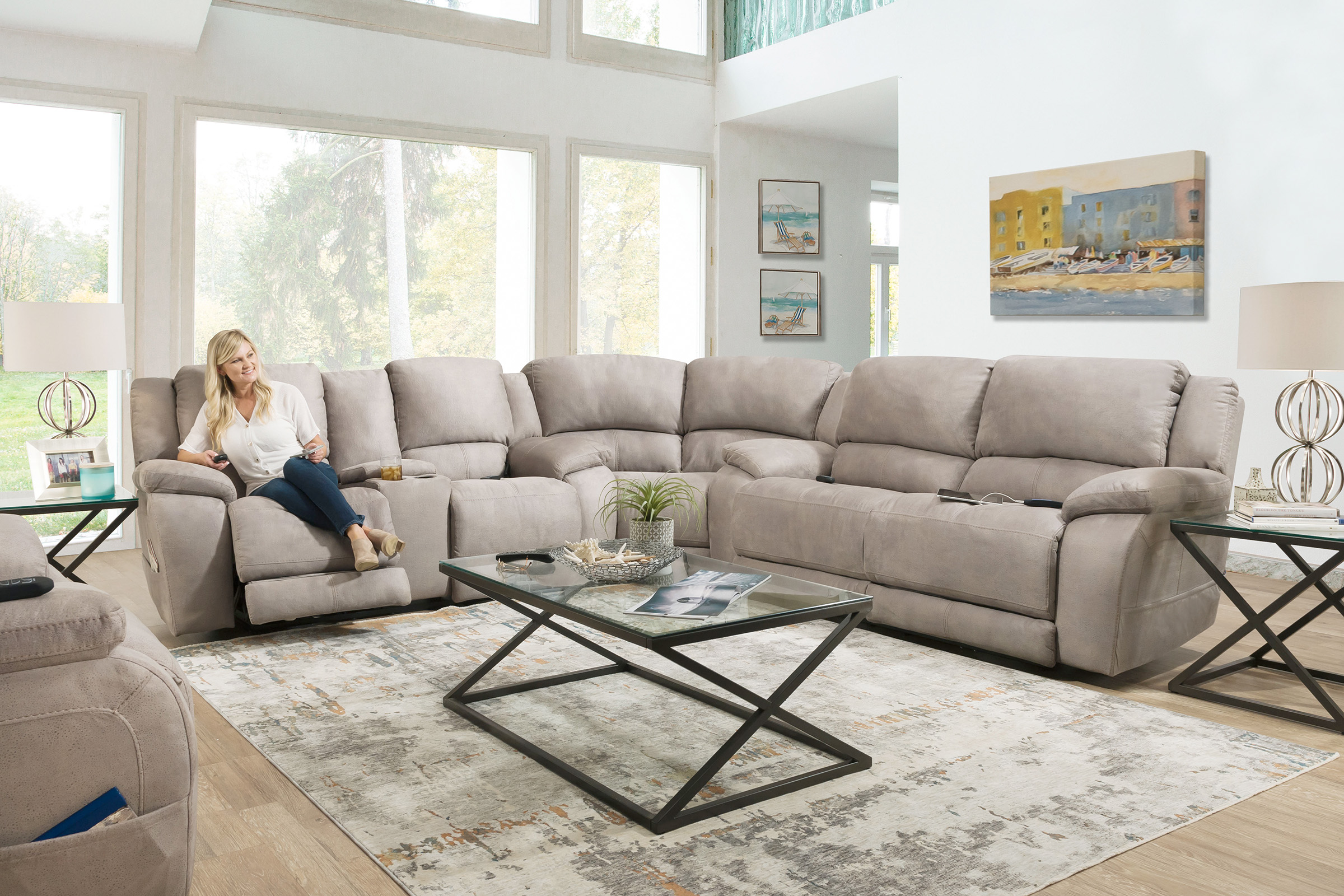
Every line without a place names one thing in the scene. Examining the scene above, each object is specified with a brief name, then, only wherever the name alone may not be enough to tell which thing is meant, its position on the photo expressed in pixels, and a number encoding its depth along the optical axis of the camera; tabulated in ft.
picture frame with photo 12.23
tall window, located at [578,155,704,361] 24.06
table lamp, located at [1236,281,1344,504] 11.11
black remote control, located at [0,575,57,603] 5.38
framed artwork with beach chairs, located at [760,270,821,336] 25.91
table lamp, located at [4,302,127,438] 12.80
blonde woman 12.46
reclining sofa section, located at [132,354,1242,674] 10.71
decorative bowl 9.18
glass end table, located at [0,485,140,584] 11.66
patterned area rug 6.79
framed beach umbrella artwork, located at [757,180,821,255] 25.75
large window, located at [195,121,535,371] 19.65
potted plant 10.10
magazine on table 8.02
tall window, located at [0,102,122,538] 17.67
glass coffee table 7.48
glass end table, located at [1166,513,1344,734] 9.48
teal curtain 22.33
